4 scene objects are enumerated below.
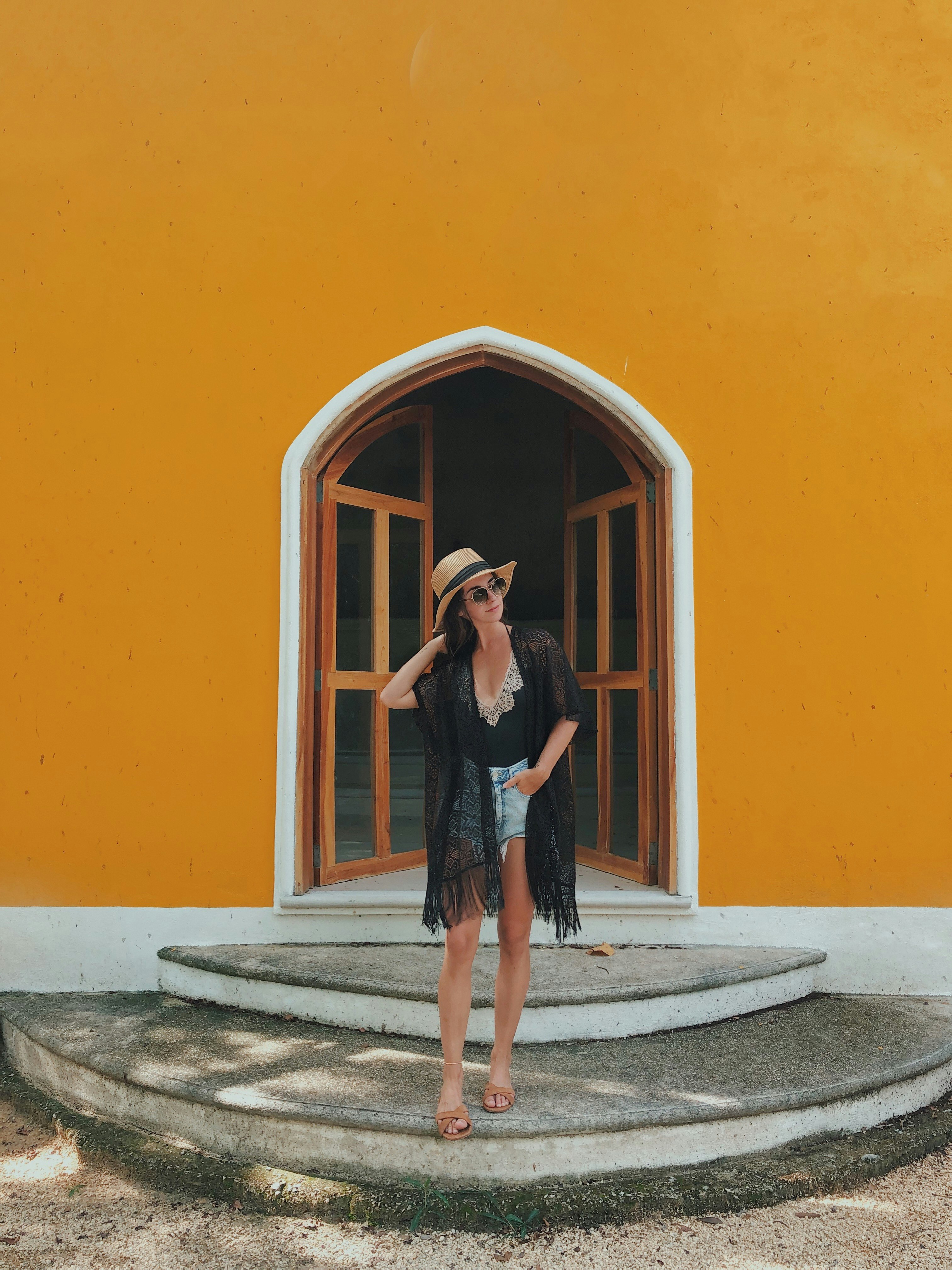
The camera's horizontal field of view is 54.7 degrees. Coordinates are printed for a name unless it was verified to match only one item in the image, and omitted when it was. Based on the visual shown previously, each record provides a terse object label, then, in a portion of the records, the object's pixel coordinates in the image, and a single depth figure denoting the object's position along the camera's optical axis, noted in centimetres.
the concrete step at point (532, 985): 306
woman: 243
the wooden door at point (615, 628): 391
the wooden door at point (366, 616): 388
